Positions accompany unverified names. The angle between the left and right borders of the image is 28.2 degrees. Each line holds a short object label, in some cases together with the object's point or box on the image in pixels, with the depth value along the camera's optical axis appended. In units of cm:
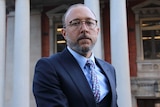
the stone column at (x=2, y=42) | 1287
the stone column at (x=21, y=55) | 1223
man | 150
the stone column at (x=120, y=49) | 1140
